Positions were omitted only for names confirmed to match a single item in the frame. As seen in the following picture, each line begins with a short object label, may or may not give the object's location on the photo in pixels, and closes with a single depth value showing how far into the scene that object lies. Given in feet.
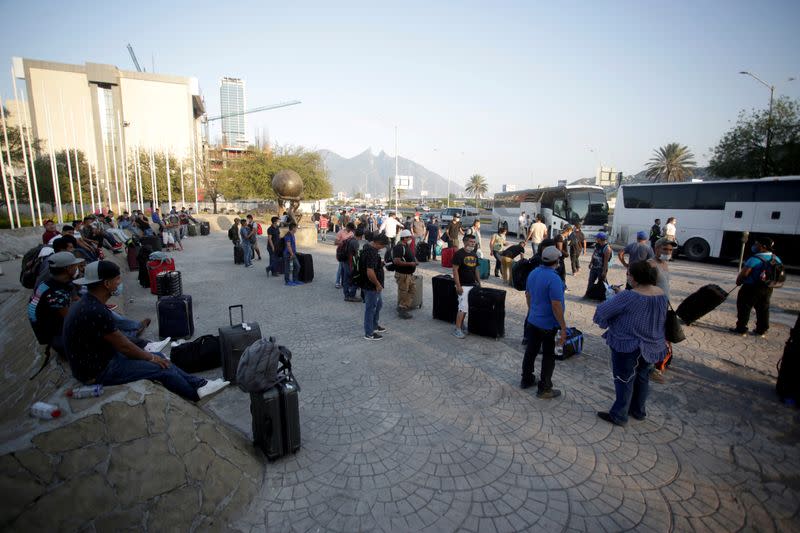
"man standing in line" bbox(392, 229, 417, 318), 27.14
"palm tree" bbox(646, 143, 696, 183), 161.17
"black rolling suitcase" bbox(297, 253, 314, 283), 39.55
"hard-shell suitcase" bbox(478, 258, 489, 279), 40.96
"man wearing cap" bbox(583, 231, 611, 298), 30.50
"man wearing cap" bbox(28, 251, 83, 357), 14.32
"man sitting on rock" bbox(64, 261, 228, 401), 11.06
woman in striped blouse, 13.44
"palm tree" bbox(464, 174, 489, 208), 351.67
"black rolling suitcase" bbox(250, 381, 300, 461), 12.00
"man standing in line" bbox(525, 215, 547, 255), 43.45
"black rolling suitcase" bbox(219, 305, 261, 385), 17.07
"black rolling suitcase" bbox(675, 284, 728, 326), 20.85
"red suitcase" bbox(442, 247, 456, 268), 44.77
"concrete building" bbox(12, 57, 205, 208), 206.80
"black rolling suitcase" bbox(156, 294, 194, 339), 22.58
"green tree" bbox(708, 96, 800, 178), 78.96
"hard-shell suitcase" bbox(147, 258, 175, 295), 32.25
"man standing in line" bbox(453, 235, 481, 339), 22.62
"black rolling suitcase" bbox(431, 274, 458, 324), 26.07
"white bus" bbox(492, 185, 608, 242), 73.97
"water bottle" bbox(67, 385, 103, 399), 9.85
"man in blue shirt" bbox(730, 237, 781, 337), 22.04
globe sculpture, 71.51
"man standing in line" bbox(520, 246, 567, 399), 15.25
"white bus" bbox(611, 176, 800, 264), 49.90
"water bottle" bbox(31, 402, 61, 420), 9.02
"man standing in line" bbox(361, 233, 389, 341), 21.83
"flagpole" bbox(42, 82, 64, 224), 65.20
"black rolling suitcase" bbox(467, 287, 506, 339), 22.79
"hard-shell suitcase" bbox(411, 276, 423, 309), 29.22
